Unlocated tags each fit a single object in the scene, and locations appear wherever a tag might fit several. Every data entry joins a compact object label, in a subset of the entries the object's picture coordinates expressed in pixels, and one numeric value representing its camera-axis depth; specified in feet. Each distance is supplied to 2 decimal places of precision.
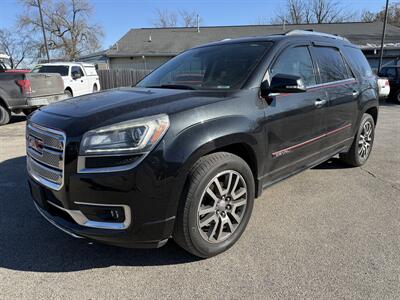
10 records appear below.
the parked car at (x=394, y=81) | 47.47
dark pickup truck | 30.22
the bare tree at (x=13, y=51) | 165.67
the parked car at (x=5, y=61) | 48.98
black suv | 7.48
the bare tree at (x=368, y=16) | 169.95
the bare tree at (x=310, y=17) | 170.50
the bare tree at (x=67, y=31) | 145.07
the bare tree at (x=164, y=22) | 181.72
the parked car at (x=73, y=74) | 43.91
